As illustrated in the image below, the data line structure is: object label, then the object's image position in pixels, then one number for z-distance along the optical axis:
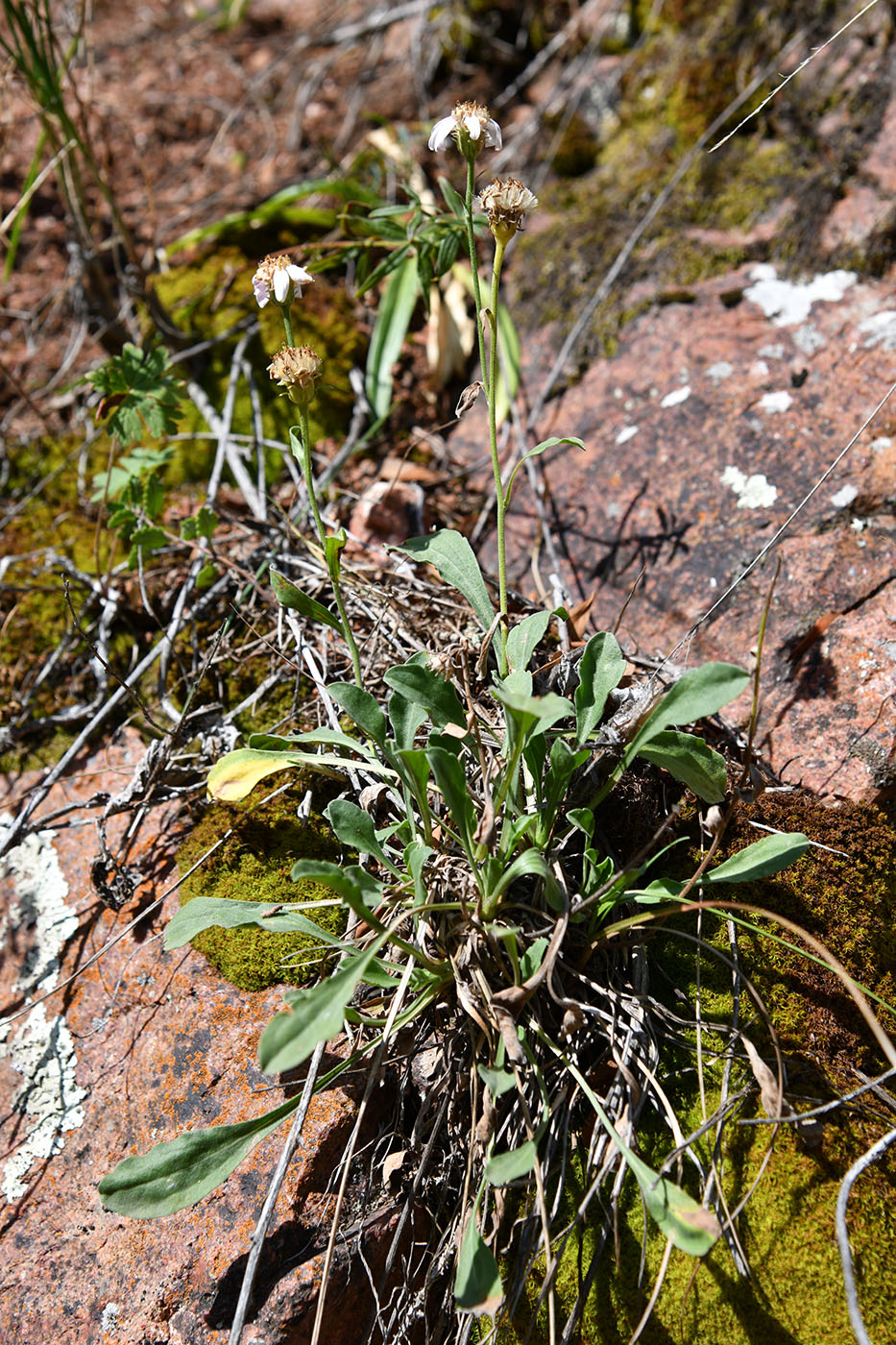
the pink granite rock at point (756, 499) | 0.37
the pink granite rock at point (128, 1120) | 0.32
